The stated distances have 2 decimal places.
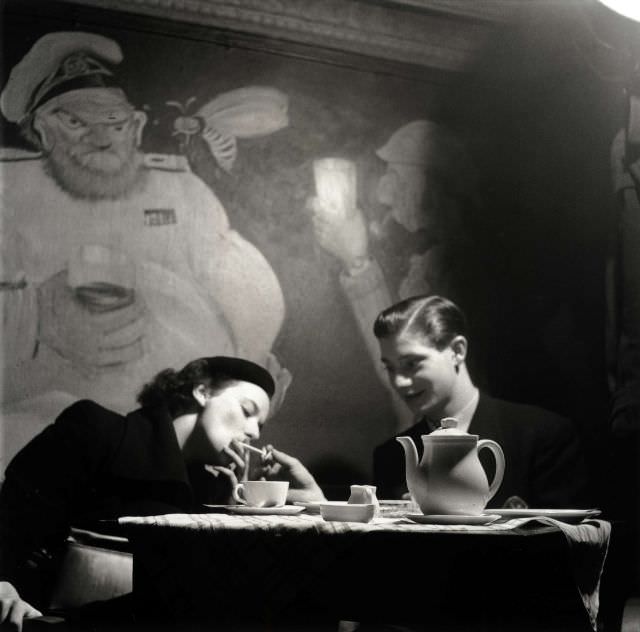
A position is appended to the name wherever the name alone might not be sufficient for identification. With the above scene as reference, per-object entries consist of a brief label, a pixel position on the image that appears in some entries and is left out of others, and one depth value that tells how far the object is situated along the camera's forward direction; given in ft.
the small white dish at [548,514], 7.23
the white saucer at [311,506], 7.89
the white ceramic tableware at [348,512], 6.78
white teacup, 8.00
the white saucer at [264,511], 7.66
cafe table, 6.23
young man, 12.66
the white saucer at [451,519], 6.66
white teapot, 6.85
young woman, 10.84
